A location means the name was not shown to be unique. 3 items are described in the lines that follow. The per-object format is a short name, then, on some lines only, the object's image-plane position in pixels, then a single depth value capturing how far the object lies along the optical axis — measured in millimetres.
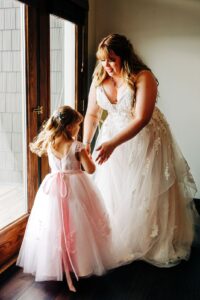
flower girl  2119
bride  2391
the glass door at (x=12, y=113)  2318
